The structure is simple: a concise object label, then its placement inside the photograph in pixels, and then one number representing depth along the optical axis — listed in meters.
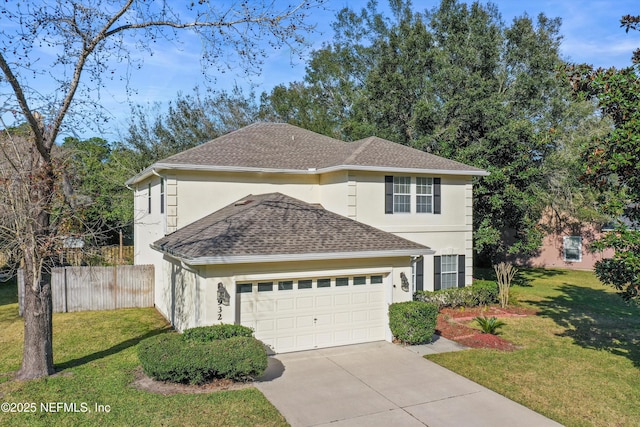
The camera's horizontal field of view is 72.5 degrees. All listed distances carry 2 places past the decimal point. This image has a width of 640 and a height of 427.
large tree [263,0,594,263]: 19.42
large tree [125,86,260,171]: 33.38
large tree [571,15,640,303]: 8.80
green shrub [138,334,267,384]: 8.38
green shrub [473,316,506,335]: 12.73
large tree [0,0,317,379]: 8.67
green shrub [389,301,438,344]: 11.48
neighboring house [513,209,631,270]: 28.45
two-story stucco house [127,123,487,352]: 10.55
